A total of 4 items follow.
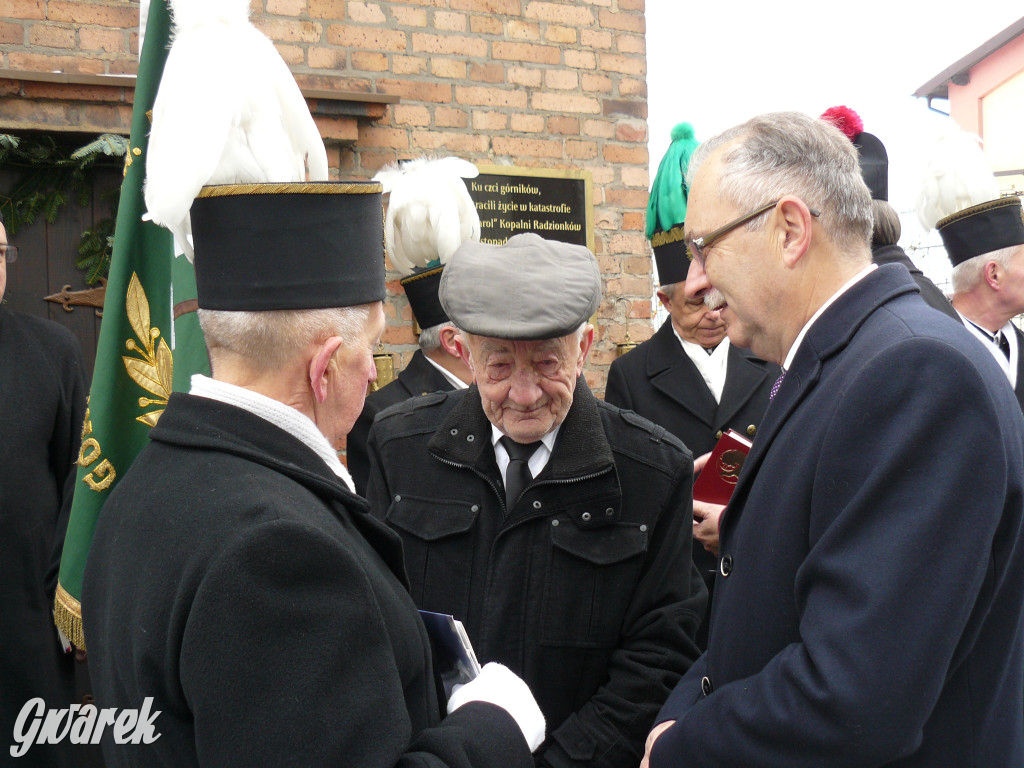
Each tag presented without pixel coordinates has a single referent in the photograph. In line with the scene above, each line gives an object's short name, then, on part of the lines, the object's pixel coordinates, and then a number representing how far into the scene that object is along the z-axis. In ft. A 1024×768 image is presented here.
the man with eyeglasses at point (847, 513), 4.05
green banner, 7.37
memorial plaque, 14.92
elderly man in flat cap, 6.68
